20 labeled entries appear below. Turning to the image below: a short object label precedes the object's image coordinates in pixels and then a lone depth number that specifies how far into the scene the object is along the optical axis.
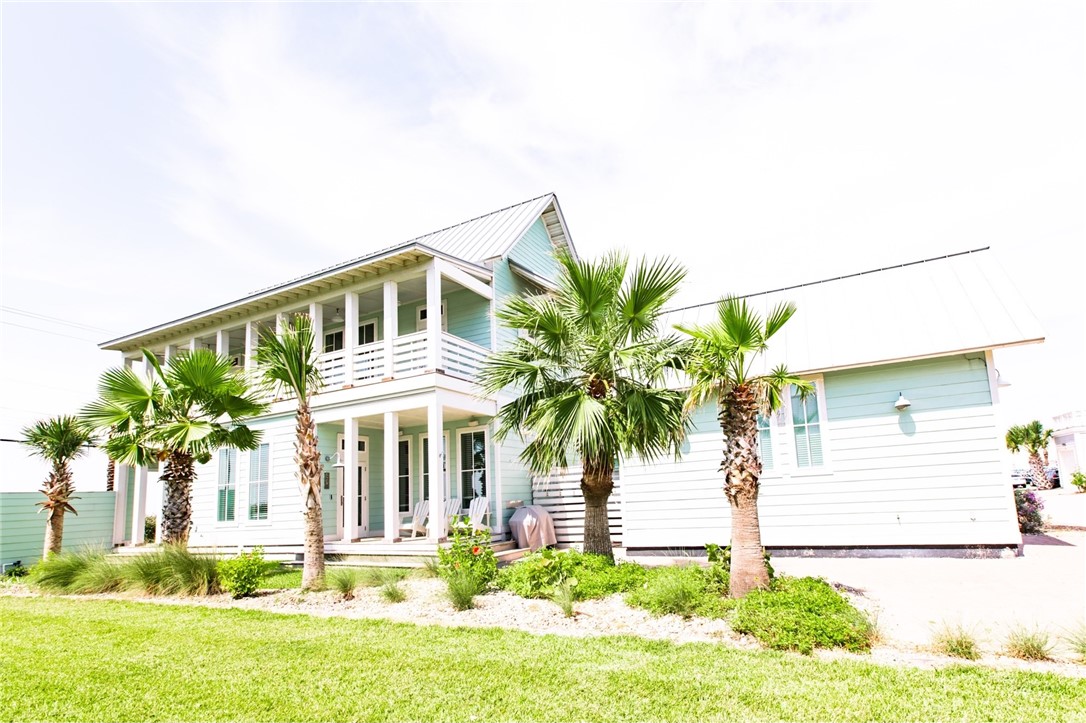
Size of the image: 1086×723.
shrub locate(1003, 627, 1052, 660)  4.87
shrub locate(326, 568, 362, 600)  8.98
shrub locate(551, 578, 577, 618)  7.10
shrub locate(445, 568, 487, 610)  7.86
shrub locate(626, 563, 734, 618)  6.64
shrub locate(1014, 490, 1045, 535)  13.69
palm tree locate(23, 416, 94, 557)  15.18
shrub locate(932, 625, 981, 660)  4.98
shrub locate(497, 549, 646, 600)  7.95
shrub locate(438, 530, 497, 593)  8.85
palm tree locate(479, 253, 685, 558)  8.90
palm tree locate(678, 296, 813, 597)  6.95
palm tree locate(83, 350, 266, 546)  11.84
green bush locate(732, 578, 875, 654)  5.37
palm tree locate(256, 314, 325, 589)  9.88
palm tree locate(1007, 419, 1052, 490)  36.44
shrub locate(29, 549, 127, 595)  10.52
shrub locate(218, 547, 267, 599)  9.30
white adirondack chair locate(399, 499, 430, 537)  14.06
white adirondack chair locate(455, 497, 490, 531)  13.57
